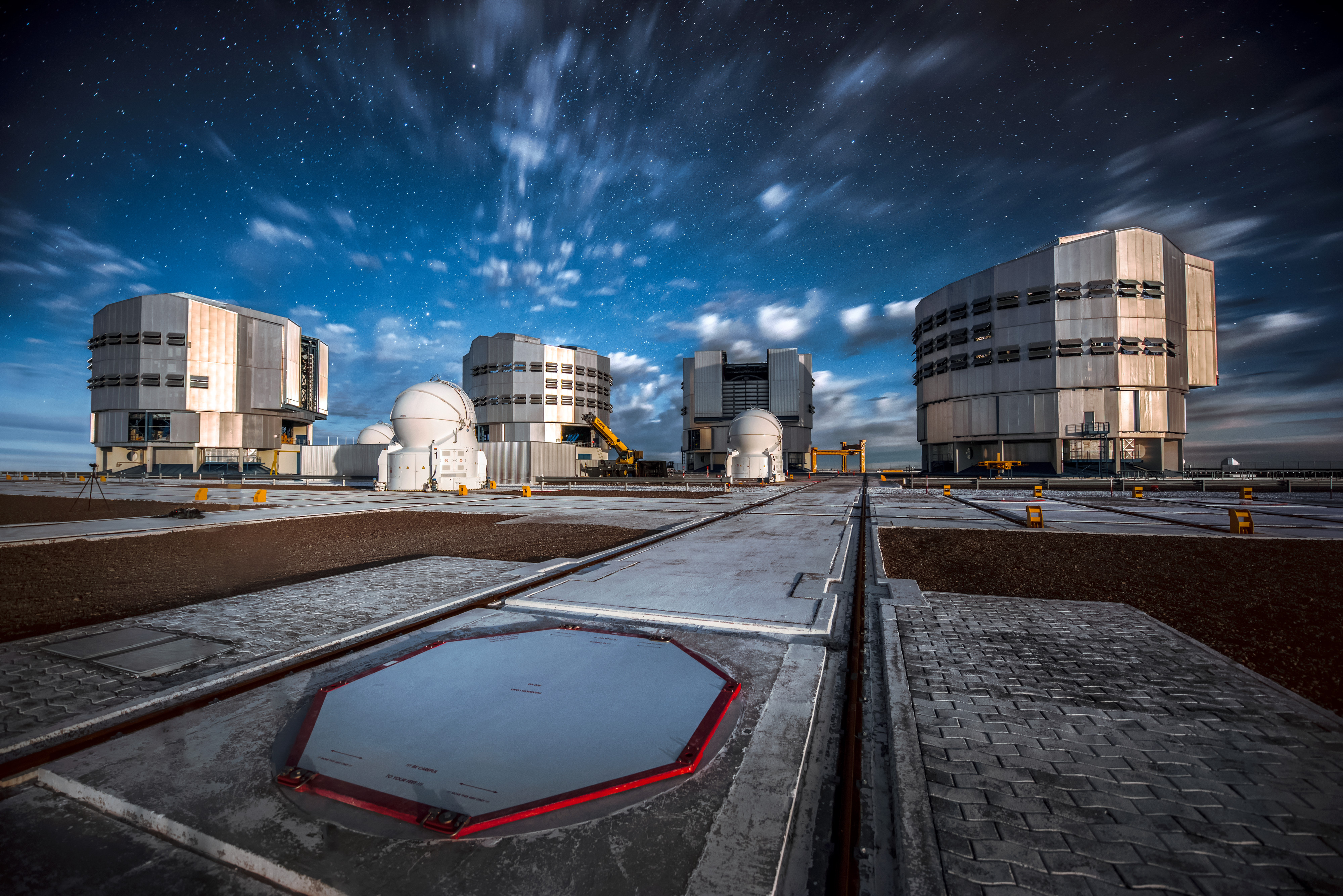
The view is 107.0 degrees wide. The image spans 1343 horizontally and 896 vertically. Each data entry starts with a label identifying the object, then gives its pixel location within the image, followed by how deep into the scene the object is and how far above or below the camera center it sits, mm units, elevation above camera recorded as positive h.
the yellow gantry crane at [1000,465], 39812 -680
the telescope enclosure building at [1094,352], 38312 +8302
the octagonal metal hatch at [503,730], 1981 -1374
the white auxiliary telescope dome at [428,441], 26594 +867
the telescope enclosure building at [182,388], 46188 +6573
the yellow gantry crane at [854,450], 56875 +725
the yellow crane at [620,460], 46344 -15
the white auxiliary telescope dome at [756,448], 39062 +722
